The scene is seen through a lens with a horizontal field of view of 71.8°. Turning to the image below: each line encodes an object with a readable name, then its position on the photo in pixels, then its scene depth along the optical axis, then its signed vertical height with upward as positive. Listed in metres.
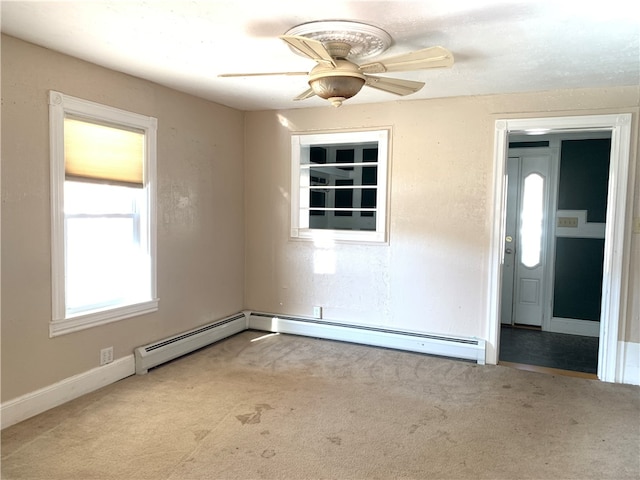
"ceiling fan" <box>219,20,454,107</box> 2.21 +0.81
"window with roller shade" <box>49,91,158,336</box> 2.99 -0.01
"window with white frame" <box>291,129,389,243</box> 4.38 +0.33
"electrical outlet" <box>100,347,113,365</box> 3.33 -1.09
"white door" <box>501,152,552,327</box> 5.32 -0.19
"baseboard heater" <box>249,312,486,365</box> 4.03 -1.17
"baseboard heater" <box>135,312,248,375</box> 3.60 -1.17
